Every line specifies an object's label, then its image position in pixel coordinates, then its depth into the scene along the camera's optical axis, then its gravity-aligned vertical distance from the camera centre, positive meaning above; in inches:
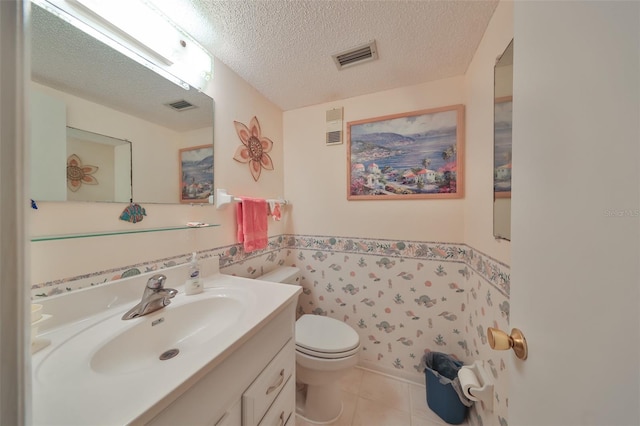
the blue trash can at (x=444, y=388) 46.0 -39.6
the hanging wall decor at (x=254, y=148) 52.7 +17.0
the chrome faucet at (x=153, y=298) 28.5 -12.2
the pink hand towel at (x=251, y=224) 50.6 -3.0
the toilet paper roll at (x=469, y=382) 36.5 -29.6
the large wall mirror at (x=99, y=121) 25.1 +13.3
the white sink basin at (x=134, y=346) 15.7 -14.0
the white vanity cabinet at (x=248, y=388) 18.6 -19.4
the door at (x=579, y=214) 9.9 -0.1
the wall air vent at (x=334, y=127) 63.0 +25.3
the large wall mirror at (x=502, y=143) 32.8 +11.2
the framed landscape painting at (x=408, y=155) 52.6 +14.9
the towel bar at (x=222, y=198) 46.4 +3.0
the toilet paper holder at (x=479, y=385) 35.6 -29.8
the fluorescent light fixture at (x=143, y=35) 27.7 +26.8
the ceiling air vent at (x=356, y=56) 44.3 +34.2
